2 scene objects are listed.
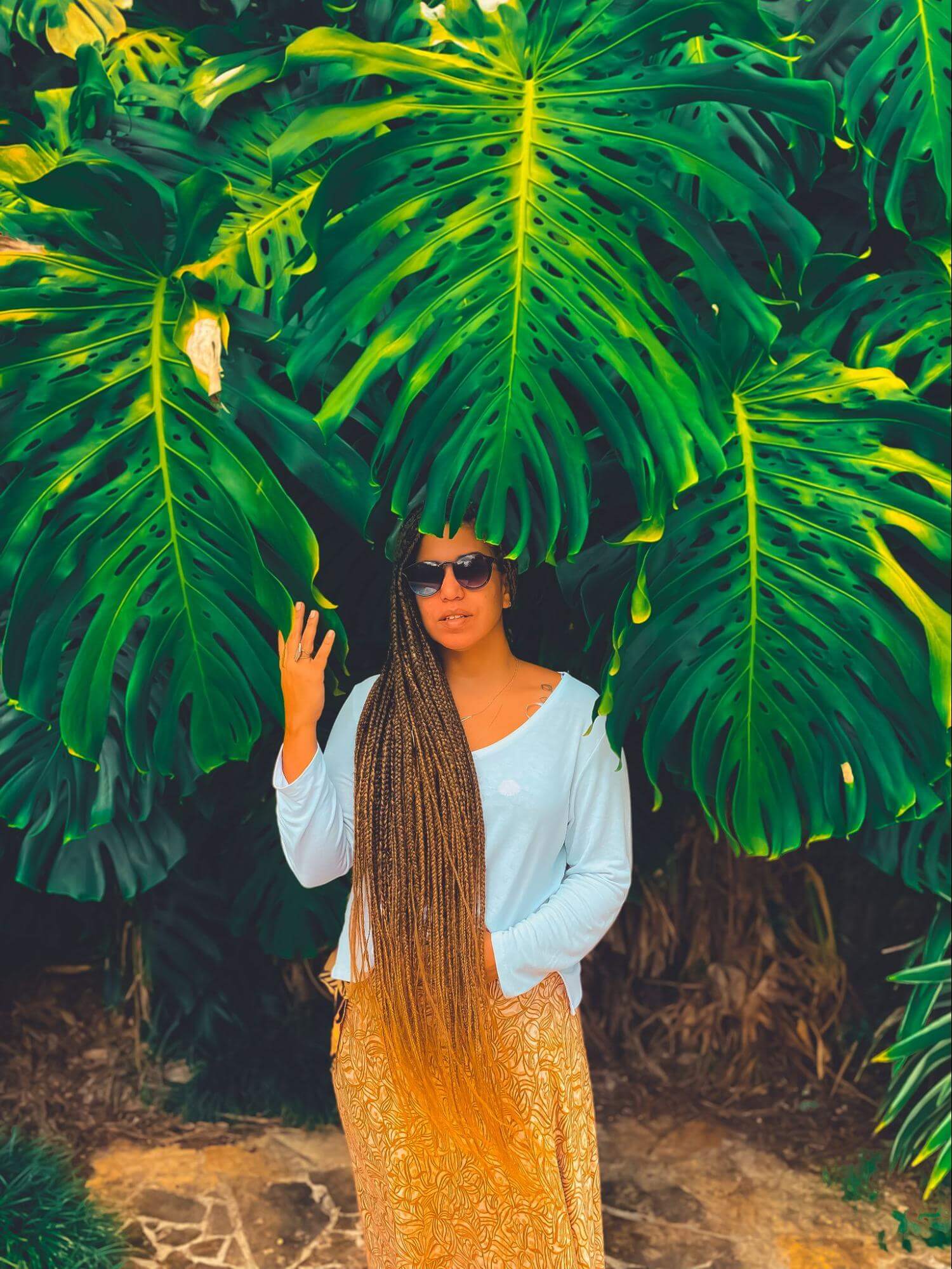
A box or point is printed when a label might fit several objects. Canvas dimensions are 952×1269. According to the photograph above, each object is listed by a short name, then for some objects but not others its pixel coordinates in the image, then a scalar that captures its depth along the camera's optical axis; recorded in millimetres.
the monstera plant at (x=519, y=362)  1659
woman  1829
